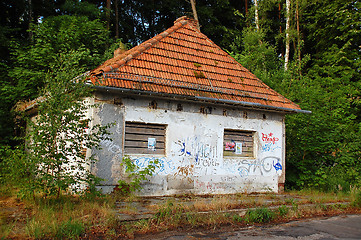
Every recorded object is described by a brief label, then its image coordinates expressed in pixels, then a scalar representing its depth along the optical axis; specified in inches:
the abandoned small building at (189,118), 336.8
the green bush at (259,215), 283.7
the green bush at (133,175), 319.9
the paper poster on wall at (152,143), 357.1
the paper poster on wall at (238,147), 417.4
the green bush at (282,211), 308.2
